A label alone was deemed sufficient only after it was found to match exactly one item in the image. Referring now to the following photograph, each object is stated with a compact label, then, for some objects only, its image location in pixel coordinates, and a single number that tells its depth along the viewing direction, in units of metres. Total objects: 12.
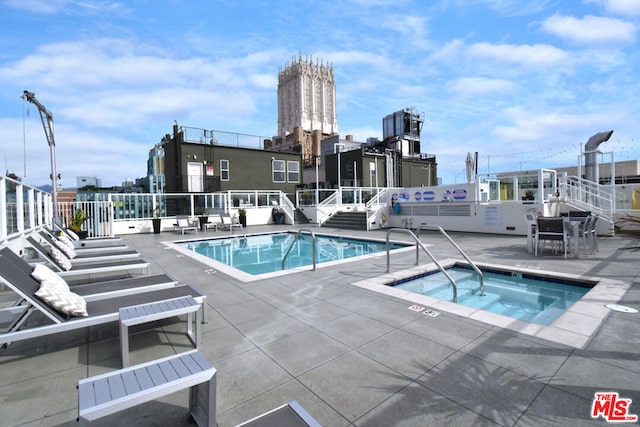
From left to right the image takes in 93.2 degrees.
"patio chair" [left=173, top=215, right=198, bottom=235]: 14.09
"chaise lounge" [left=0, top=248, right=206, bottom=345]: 2.54
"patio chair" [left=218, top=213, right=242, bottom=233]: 15.27
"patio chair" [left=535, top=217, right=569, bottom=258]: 7.07
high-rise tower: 83.88
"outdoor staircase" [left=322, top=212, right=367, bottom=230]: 15.02
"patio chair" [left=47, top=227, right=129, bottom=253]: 6.47
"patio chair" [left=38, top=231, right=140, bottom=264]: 5.45
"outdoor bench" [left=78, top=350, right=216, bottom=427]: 1.47
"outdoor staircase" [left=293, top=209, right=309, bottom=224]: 18.06
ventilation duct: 13.70
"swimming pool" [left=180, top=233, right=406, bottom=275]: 8.44
